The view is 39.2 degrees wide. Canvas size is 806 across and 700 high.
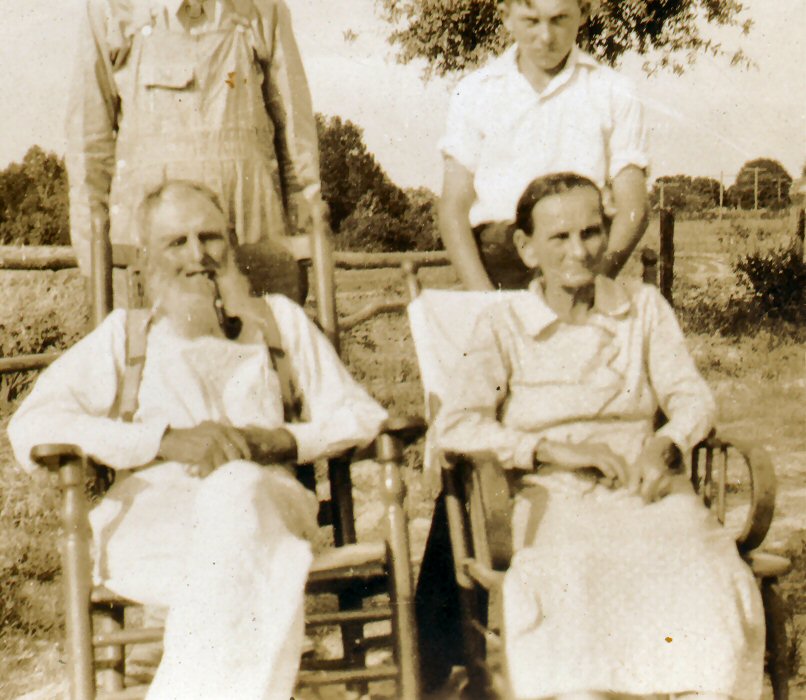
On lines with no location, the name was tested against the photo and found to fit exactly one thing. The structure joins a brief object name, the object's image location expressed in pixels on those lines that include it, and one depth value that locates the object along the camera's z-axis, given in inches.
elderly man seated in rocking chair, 86.6
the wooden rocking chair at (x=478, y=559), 96.7
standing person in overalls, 131.1
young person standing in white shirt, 124.6
